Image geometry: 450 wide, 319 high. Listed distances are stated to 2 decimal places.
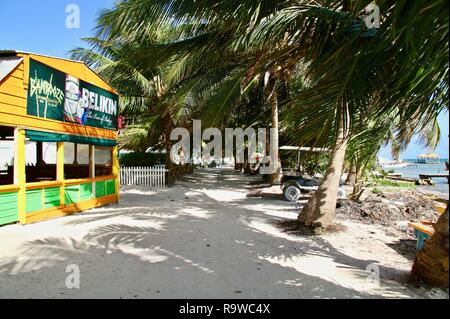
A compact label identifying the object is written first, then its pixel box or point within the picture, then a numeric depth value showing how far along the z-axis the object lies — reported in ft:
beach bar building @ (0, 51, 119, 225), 23.63
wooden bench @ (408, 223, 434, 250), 17.48
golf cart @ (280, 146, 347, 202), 38.65
